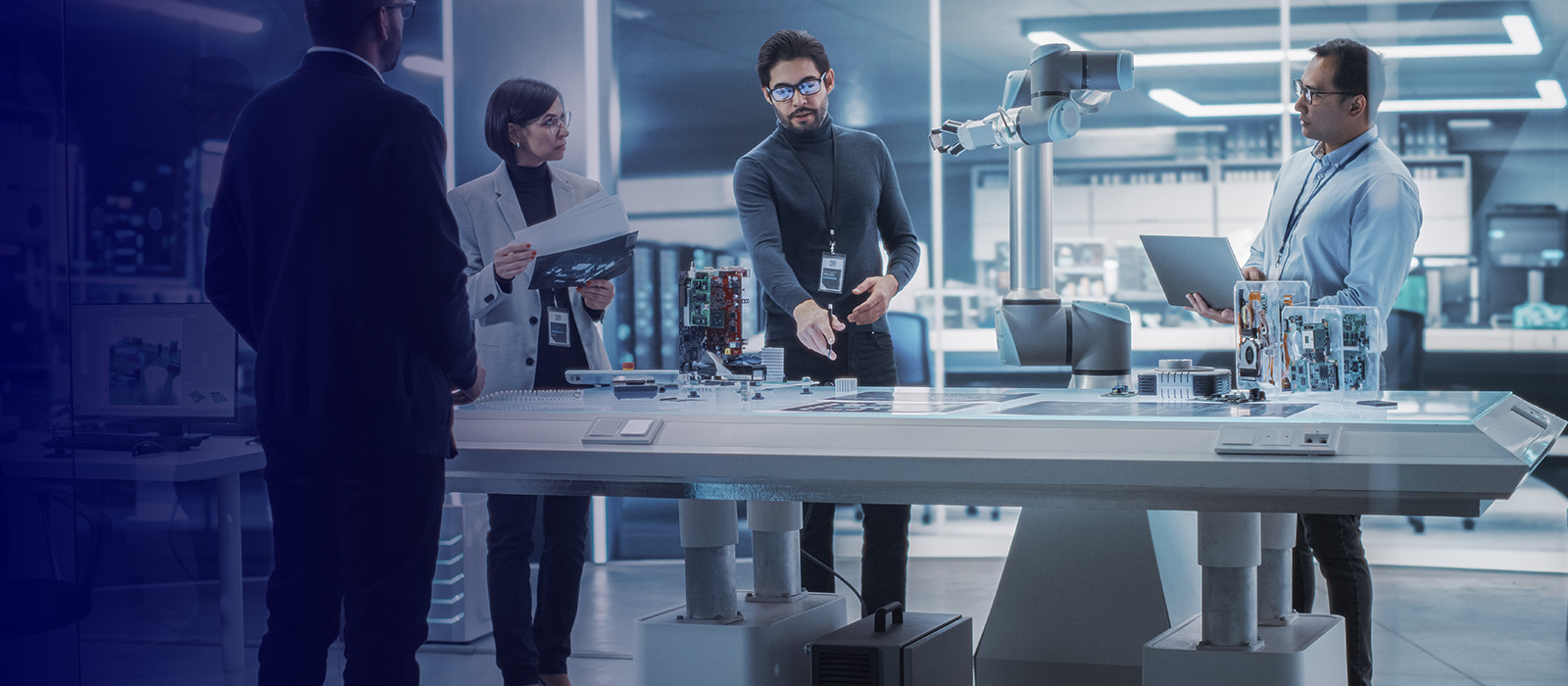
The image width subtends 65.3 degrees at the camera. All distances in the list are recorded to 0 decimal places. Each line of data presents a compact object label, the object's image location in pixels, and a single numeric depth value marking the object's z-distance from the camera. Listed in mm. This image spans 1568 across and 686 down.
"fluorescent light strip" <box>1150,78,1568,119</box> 4984
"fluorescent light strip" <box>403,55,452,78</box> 4363
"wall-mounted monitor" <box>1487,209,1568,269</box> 5121
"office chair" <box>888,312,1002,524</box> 4852
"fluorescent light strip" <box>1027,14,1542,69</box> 4891
